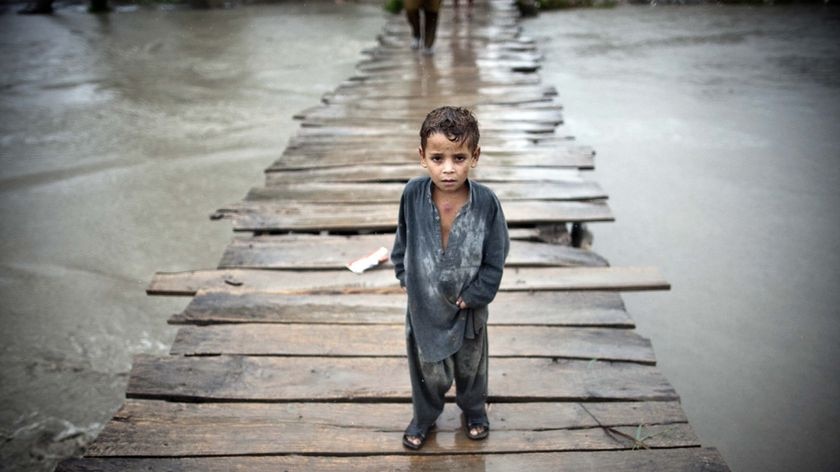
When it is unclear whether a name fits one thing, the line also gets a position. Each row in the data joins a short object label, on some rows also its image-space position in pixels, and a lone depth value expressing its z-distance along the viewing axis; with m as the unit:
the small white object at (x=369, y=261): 2.16
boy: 1.44
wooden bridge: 1.91
